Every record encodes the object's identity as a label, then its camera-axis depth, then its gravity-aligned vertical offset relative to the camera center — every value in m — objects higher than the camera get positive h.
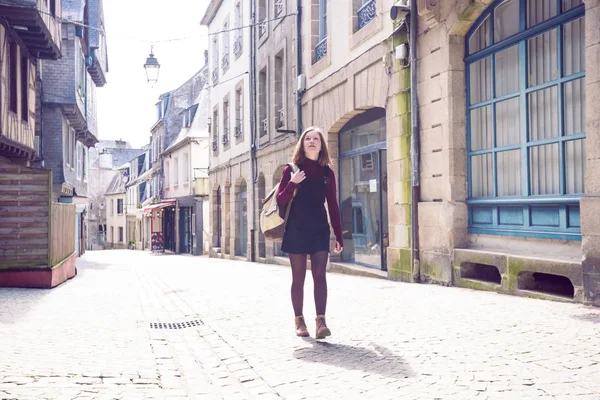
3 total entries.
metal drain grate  6.11 -1.15
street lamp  14.60 +3.61
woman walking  4.80 -0.03
